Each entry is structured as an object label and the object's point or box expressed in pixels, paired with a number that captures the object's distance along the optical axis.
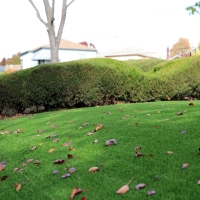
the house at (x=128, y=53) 44.46
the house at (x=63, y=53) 33.69
